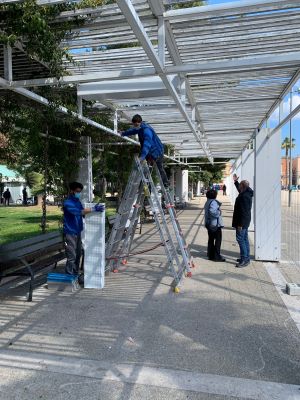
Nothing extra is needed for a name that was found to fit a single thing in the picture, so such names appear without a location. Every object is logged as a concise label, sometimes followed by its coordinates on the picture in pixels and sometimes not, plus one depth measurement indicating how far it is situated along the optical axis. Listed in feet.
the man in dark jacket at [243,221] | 27.64
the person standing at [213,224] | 29.19
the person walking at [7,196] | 111.04
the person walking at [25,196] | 112.47
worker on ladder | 22.61
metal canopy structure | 13.61
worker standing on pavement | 21.47
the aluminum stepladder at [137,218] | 23.09
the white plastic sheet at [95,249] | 21.52
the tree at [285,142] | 216.02
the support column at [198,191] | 195.00
